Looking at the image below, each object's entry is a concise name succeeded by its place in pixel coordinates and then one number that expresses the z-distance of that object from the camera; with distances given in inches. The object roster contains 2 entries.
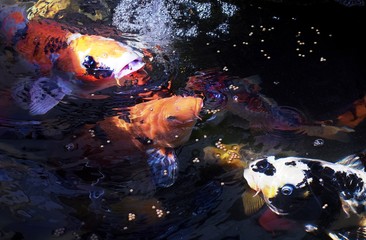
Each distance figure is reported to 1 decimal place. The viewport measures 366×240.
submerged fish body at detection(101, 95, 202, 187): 102.1
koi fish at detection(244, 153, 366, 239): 90.8
